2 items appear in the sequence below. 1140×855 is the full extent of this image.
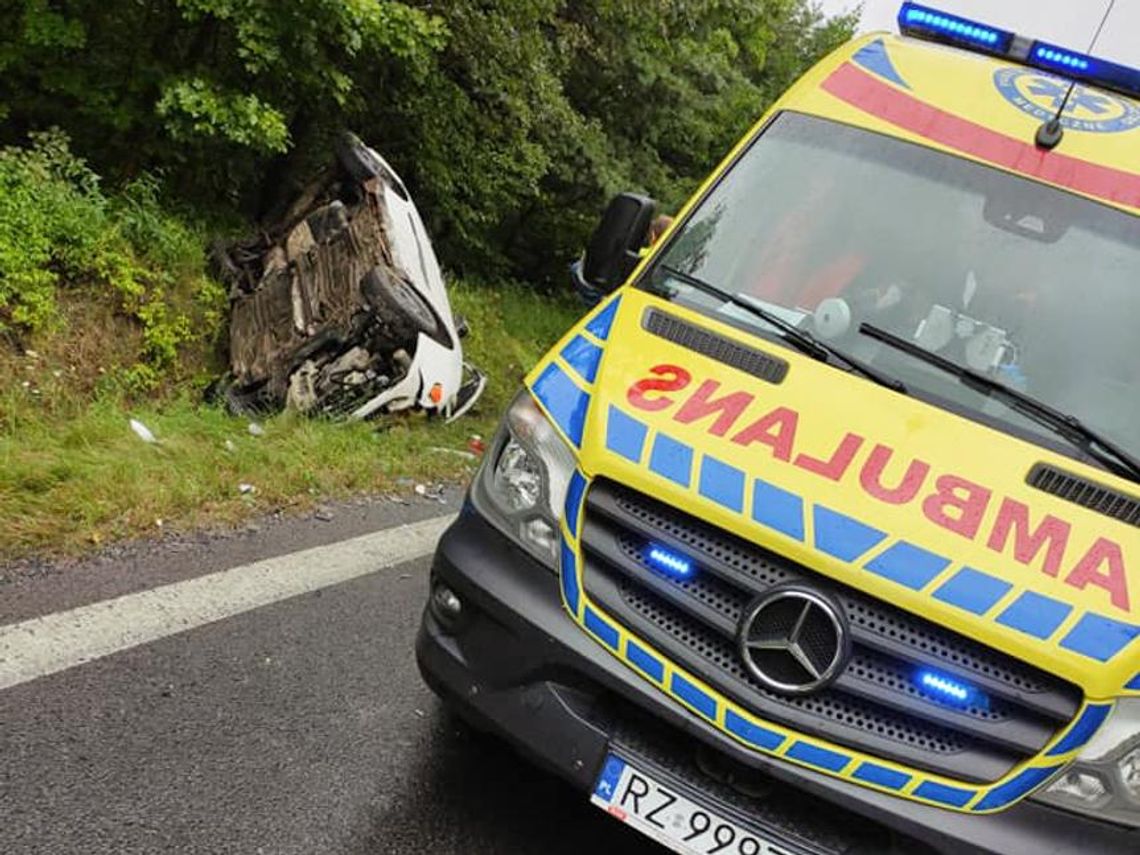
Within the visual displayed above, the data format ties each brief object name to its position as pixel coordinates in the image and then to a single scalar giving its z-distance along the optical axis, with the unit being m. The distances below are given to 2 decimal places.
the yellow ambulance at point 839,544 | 2.09
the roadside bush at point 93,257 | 5.68
